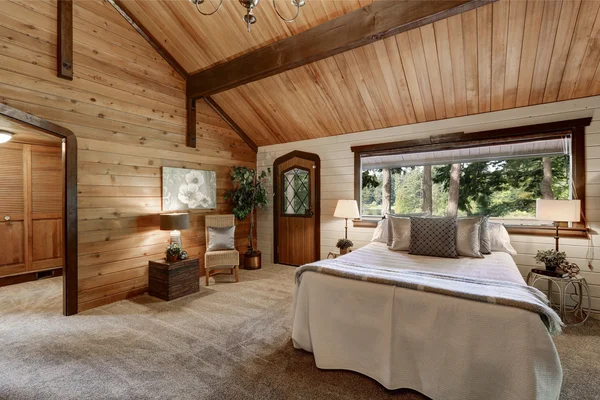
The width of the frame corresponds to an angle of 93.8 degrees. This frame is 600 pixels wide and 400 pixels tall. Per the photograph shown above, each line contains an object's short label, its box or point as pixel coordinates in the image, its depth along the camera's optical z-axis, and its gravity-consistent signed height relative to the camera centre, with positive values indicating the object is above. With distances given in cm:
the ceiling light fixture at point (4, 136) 365 +89
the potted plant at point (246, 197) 501 +7
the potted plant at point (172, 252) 367 -67
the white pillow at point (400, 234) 324 -41
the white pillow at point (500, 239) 310 -46
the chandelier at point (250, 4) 187 +134
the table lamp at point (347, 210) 409 -15
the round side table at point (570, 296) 273 -106
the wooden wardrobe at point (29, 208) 419 -8
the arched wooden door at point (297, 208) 496 -14
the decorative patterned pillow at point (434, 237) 294 -41
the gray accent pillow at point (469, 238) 292 -42
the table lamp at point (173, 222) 365 -26
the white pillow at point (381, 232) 374 -45
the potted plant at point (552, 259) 286 -63
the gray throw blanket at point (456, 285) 152 -57
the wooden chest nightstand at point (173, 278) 350 -98
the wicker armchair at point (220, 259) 406 -85
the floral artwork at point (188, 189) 408 +20
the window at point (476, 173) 333 +35
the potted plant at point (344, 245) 395 -64
